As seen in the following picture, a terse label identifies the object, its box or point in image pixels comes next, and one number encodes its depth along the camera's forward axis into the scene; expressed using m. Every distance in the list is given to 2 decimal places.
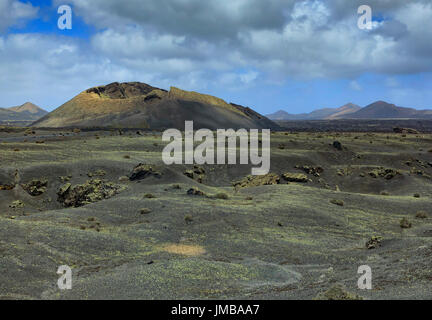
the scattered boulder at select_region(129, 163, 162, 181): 32.47
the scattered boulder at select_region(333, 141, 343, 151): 53.26
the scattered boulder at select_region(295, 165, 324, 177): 42.87
